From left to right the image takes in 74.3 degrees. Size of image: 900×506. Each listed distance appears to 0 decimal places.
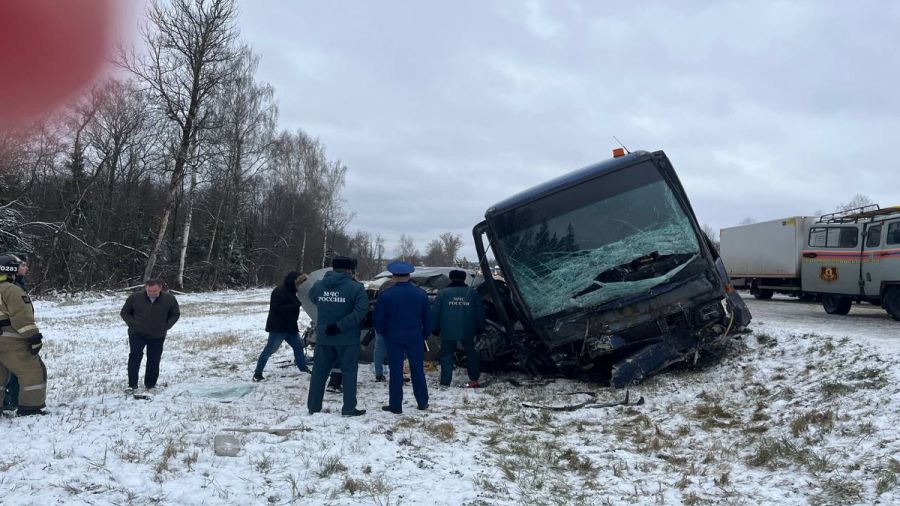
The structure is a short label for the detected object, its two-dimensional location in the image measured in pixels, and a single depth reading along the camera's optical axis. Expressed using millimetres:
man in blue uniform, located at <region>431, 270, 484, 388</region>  8109
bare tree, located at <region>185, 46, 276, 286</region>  35062
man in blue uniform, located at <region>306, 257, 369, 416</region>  6230
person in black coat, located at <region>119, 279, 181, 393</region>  7289
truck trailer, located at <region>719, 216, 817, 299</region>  17828
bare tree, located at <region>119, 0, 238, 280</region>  25406
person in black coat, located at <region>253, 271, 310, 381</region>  8289
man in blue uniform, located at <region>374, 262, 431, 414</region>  6523
